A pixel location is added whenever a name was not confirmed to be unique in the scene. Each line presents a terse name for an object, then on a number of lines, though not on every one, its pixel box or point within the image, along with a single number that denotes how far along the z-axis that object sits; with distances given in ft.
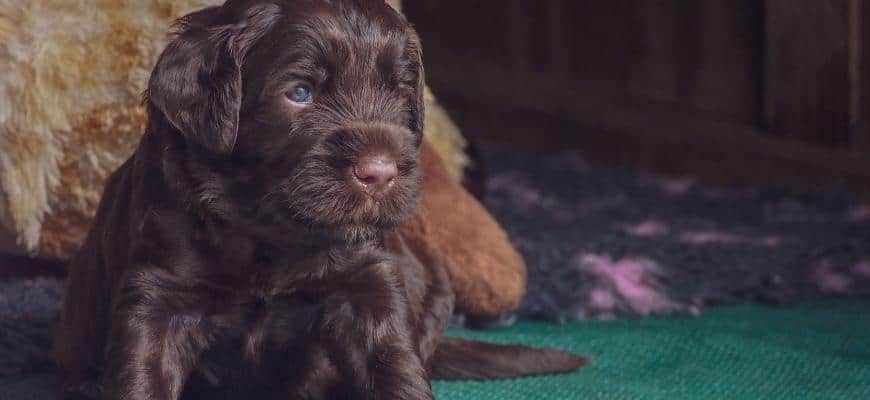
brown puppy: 6.11
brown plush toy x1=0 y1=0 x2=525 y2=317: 8.61
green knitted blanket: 7.75
